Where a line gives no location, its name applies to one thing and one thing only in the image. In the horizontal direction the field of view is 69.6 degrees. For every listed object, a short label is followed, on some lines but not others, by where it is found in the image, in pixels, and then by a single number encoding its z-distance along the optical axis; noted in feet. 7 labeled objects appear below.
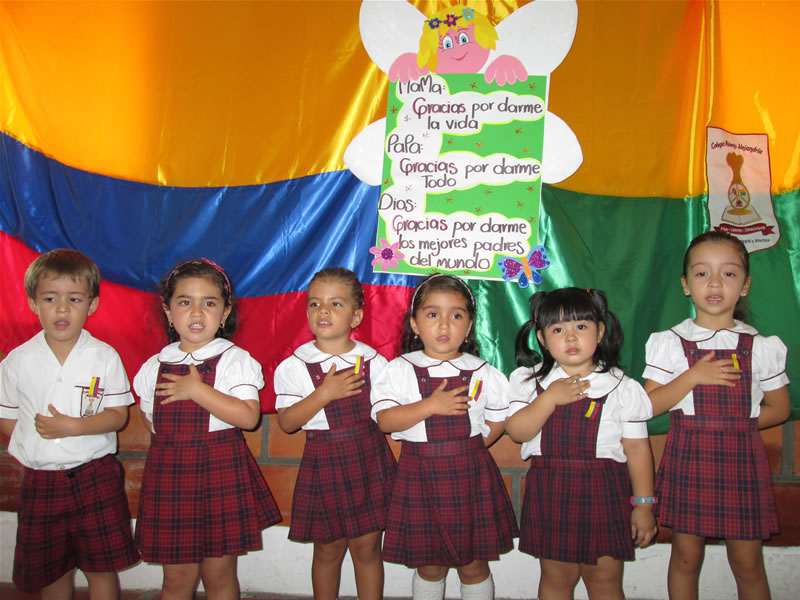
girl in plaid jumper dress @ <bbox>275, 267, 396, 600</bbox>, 6.10
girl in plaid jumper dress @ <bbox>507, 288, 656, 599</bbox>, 5.66
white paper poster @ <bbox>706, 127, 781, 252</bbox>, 6.82
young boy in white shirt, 6.04
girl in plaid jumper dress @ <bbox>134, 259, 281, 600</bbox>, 5.95
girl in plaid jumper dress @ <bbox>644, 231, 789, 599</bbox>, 5.89
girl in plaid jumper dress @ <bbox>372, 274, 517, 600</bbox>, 5.82
